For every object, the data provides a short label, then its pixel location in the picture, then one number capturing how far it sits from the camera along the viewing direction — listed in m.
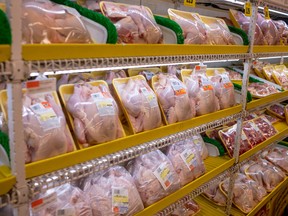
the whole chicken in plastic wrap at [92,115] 1.30
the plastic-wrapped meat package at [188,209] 2.10
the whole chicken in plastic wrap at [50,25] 1.06
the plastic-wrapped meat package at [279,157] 3.10
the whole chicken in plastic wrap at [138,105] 1.53
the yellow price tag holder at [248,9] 2.11
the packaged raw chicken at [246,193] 2.45
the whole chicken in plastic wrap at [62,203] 1.16
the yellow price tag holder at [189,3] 1.71
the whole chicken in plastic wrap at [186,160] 1.85
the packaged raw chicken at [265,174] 2.74
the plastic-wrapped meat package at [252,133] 2.57
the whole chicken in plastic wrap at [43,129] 1.08
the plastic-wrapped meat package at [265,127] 2.82
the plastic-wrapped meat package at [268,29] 2.54
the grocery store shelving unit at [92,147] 0.94
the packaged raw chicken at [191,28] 1.82
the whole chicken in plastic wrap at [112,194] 1.39
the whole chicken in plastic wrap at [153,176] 1.59
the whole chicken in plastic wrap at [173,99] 1.70
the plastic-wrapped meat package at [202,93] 1.91
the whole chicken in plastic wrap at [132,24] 1.45
